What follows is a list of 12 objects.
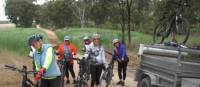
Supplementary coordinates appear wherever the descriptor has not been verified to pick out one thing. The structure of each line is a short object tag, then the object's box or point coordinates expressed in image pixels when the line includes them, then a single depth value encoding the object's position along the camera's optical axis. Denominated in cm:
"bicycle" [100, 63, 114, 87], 1401
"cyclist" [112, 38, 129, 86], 1506
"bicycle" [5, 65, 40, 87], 862
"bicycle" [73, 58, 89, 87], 1231
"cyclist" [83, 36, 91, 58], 1350
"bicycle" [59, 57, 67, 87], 1364
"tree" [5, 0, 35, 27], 10700
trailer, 939
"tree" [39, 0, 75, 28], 8669
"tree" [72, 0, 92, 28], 7950
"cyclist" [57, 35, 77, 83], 1443
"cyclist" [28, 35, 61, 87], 797
